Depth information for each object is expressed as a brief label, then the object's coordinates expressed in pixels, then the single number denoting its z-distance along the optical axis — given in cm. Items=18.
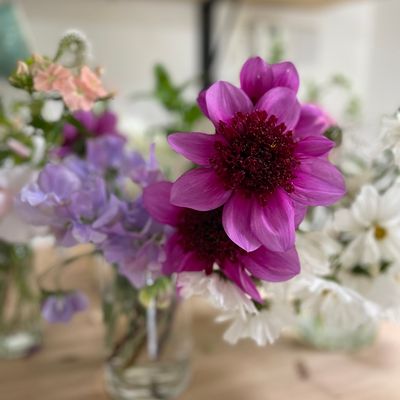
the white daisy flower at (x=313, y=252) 37
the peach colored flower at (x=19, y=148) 49
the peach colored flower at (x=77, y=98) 38
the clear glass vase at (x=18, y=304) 61
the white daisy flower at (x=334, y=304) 41
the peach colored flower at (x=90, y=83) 38
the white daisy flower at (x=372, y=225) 42
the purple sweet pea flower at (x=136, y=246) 39
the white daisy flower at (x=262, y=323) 39
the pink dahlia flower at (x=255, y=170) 30
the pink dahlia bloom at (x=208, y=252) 32
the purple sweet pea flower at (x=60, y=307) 48
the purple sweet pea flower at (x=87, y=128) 51
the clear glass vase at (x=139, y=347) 52
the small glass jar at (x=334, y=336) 62
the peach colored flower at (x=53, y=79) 37
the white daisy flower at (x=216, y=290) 33
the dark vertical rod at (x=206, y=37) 132
